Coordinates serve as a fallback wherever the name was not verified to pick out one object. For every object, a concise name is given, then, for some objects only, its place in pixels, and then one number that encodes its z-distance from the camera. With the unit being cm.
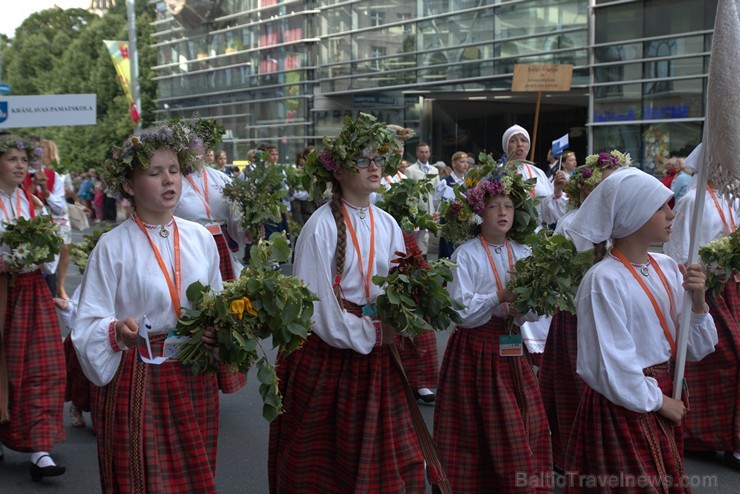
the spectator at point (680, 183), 1372
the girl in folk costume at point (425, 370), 743
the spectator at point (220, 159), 1647
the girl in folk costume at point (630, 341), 373
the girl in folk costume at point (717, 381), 601
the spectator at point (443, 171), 1851
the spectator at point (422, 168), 1510
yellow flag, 2894
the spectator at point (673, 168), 1466
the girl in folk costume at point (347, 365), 446
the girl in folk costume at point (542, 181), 838
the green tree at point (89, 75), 5162
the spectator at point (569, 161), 1295
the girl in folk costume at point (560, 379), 576
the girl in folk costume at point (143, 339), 390
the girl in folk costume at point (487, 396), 489
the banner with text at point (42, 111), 1176
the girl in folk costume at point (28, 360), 598
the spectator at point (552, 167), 1103
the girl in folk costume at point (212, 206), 735
